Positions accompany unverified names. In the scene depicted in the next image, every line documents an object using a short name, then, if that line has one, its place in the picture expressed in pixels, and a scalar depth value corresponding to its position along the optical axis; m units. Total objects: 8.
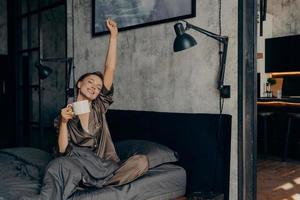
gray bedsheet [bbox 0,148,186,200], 1.99
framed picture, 2.81
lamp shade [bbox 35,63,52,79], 3.38
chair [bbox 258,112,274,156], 5.07
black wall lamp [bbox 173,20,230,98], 2.18
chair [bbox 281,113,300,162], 4.77
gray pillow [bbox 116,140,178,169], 2.40
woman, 1.92
